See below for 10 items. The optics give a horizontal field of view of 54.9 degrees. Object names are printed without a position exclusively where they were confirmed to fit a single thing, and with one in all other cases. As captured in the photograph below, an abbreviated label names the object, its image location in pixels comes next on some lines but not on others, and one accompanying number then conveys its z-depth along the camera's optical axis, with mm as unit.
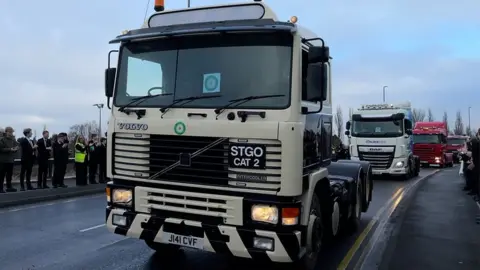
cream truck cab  4695
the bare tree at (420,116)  92188
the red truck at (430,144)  32219
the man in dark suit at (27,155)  12750
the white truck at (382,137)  19219
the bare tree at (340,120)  65275
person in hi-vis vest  14727
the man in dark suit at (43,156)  13258
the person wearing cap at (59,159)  13820
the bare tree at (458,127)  99750
